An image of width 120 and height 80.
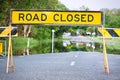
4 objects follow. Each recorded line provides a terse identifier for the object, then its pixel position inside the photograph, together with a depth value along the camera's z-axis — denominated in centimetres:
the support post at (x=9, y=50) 1308
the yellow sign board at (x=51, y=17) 1305
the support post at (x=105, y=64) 1268
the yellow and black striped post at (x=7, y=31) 1344
